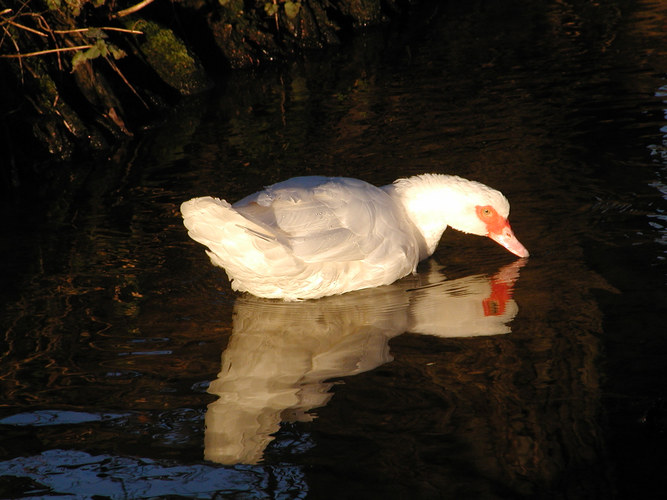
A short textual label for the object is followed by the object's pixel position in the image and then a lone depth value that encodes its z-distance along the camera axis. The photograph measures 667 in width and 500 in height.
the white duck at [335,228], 9.71
